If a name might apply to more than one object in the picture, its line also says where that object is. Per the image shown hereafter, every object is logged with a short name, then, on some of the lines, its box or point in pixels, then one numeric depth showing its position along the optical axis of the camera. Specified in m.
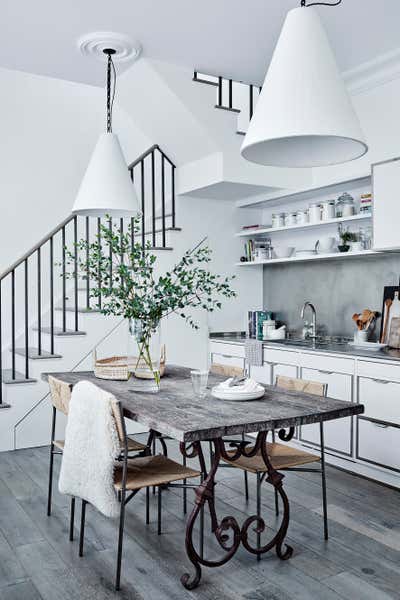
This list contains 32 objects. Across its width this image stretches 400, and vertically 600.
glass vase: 3.26
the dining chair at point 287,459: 2.98
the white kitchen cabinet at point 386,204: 4.16
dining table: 2.45
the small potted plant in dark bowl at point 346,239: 4.83
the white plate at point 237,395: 2.92
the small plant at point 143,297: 3.18
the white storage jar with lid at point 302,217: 5.24
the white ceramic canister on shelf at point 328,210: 4.96
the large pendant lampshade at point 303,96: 1.88
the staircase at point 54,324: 4.82
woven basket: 3.54
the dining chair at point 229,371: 3.71
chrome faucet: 5.40
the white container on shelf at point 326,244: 5.01
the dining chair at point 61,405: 3.08
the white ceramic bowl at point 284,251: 5.49
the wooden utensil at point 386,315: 4.64
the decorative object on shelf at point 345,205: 4.81
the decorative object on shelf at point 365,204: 4.63
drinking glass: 2.96
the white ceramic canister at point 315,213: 5.09
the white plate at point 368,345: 4.46
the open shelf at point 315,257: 4.63
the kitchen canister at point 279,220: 5.55
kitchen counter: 4.09
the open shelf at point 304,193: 4.70
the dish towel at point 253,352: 5.16
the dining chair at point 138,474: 2.59
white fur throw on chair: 2.63
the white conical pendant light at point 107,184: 3.31
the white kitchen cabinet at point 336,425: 4.27
